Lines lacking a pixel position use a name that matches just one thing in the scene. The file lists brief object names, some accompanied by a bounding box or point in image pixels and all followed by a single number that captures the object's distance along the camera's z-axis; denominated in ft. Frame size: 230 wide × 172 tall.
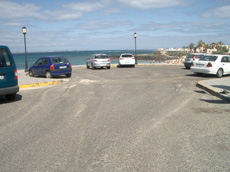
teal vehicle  28.30
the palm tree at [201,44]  420.77
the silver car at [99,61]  84.84
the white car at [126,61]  91.81
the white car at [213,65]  52.60
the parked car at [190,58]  79.41
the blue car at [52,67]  54.85
